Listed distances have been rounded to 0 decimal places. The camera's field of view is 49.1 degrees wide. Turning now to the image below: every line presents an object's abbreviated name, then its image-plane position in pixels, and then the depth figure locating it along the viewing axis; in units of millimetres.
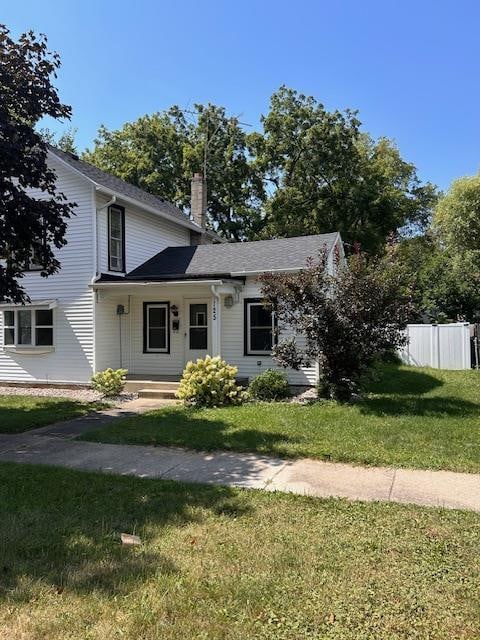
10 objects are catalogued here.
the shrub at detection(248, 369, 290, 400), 11375
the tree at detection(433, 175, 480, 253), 29734
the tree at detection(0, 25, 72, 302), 8016
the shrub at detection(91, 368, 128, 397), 12539
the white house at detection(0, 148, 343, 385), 13602
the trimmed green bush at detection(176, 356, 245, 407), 10766
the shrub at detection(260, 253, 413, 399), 9781
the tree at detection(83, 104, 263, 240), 30906
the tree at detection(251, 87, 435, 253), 28750
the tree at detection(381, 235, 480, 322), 21547
